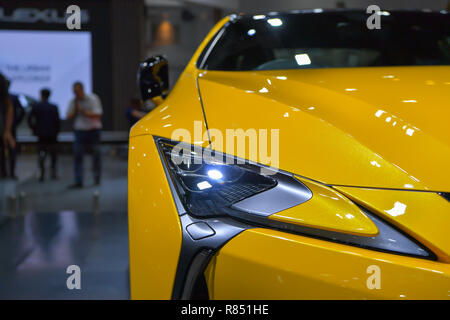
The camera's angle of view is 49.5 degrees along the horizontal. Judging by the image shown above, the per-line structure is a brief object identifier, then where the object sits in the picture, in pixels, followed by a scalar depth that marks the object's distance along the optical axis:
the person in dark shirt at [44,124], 7.51
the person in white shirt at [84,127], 6.83
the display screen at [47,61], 12.78
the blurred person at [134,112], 8.55
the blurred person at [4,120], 4.77
